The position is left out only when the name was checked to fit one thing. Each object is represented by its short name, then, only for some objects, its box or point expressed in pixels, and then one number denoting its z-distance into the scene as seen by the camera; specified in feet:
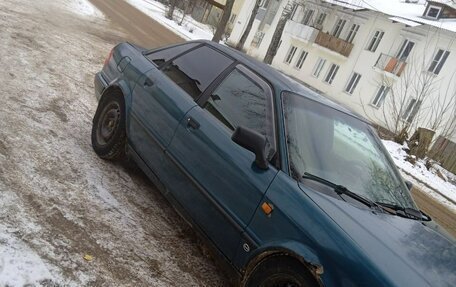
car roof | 12.25
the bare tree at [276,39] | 84.64
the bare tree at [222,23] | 83.34
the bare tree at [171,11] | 110.22
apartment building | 85.92
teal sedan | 8.63
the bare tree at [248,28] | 94.92
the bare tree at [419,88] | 81.30
